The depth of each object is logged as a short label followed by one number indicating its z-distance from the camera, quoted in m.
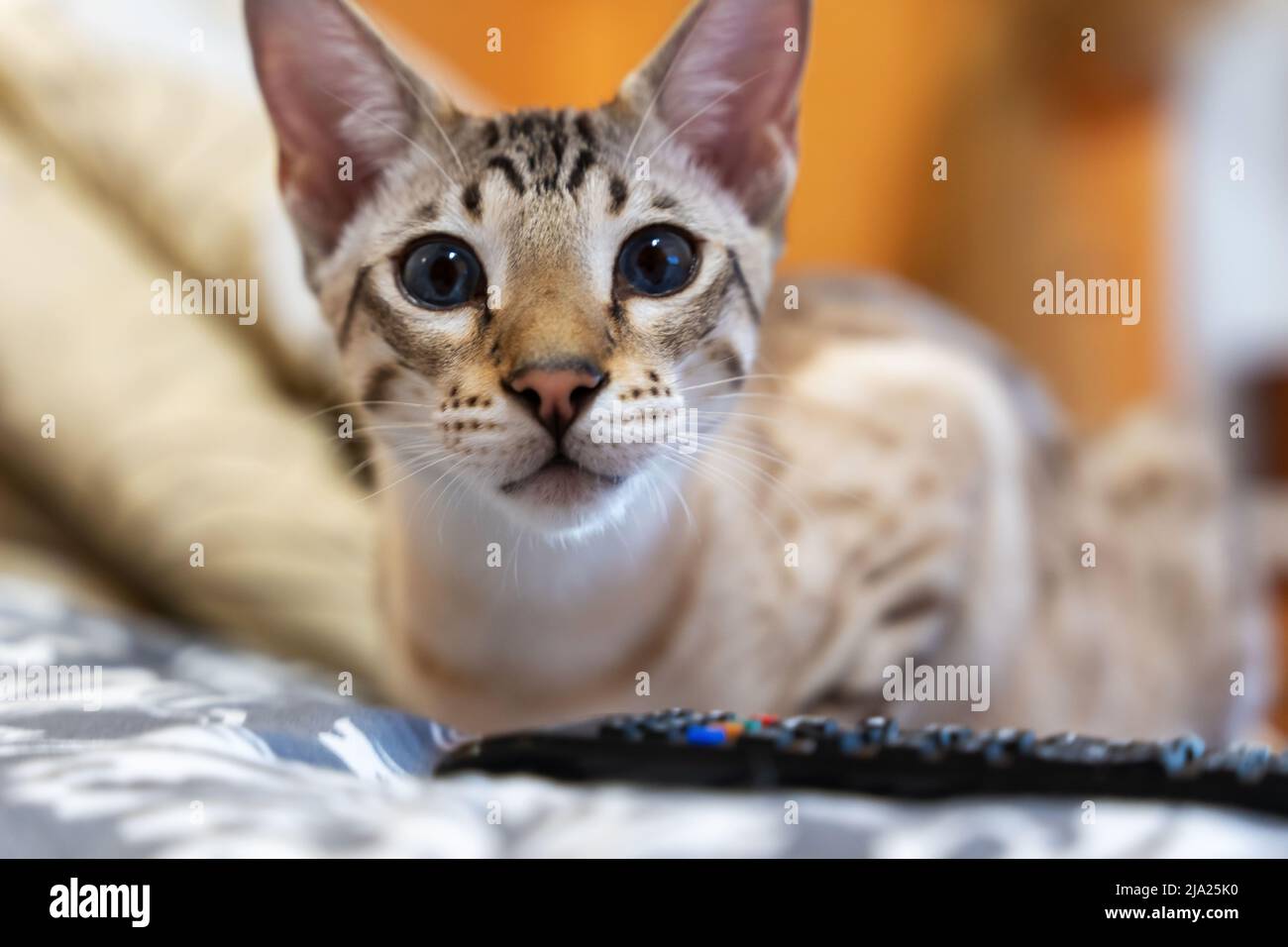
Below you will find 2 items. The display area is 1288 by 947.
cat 0.42
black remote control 0.37
